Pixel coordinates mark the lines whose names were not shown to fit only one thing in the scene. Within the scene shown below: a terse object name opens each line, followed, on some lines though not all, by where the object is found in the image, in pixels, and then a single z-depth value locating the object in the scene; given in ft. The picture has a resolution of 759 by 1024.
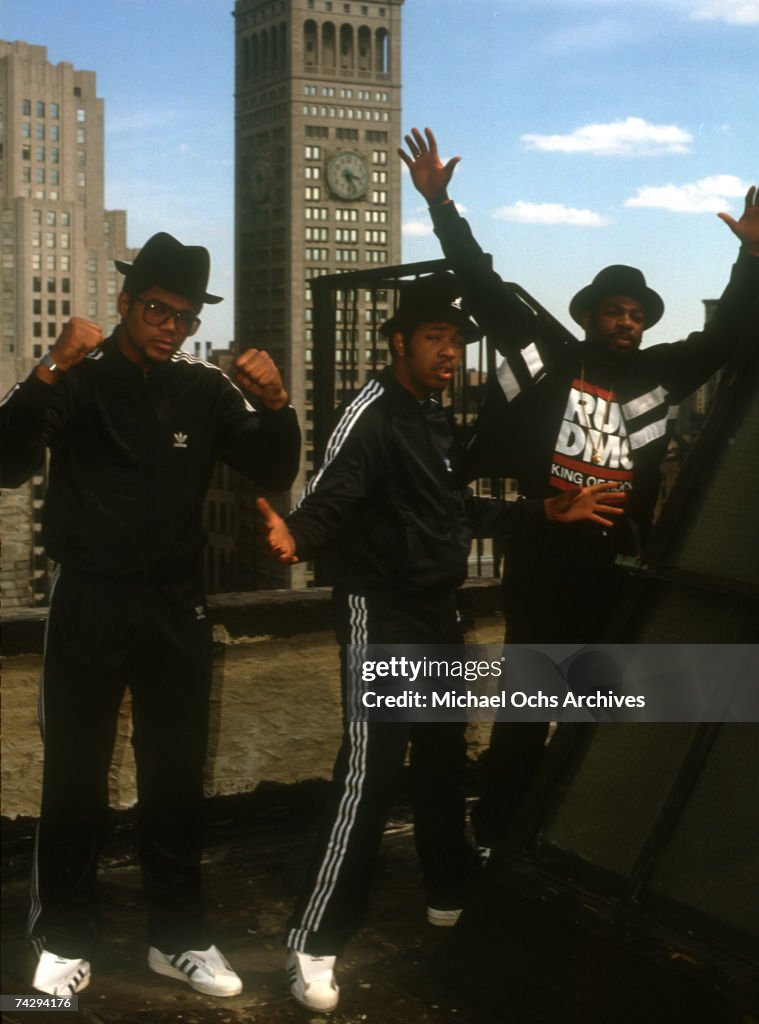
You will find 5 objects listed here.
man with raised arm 12.68
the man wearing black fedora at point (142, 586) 10.85
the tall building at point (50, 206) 469.98
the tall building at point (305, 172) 467.93
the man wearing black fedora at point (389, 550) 10.99
